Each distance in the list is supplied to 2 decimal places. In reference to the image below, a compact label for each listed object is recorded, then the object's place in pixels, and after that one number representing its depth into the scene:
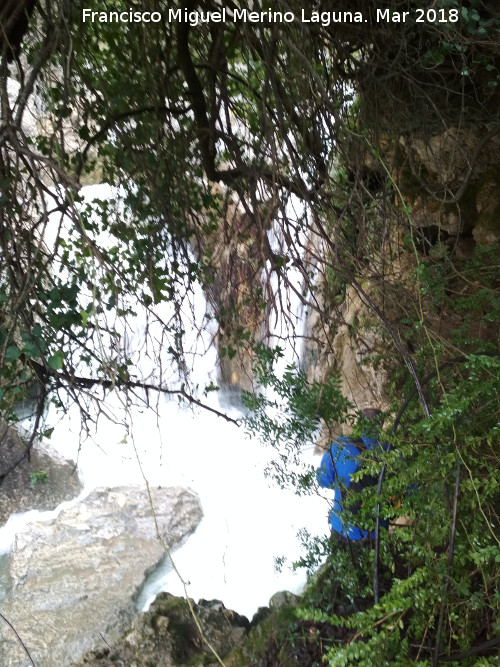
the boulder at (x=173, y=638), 3.39
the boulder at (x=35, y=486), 6.95
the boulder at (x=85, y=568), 4.71
